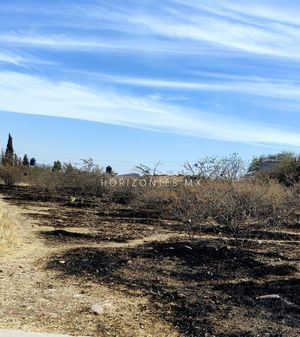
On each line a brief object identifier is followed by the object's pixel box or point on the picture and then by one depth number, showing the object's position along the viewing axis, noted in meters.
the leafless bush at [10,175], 39.53
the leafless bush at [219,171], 19.19
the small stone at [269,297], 6.54
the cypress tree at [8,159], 42.14
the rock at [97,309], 5.90
